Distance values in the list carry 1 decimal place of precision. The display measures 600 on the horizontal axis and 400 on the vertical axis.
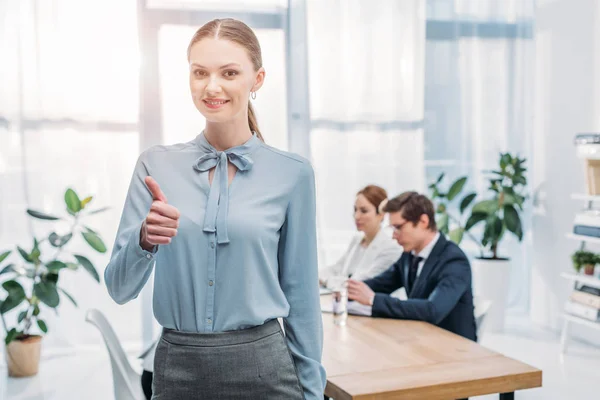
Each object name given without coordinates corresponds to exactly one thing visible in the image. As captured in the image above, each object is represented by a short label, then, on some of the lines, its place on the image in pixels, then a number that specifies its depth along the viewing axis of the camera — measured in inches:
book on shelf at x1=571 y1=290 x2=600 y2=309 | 161.1
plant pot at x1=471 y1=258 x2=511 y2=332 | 196.7
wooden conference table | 74.0
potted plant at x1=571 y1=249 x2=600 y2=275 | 167.6
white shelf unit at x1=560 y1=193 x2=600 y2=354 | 162.5
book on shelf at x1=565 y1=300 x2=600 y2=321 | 160.4
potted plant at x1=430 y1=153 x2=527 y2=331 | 195.5
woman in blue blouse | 48.6
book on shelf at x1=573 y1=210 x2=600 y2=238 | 164.1
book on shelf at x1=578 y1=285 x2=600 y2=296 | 163.8
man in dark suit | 105.9
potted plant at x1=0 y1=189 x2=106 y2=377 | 155.2
